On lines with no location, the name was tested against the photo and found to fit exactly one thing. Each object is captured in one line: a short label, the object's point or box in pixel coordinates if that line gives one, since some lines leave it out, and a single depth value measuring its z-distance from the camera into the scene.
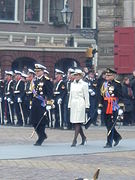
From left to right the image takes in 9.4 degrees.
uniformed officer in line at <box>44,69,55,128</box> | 27.25
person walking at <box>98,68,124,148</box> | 19.08
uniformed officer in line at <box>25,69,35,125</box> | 27.45
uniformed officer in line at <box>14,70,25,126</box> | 28.45
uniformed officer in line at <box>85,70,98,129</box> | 27.89
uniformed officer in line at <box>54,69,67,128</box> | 26.64
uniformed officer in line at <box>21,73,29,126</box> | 28.41
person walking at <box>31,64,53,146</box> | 19.22
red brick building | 56.75
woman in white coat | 19.42
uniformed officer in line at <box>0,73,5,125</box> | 29.45
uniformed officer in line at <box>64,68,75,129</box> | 26.27
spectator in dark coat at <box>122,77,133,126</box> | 28.56
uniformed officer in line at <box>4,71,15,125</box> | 28.98
